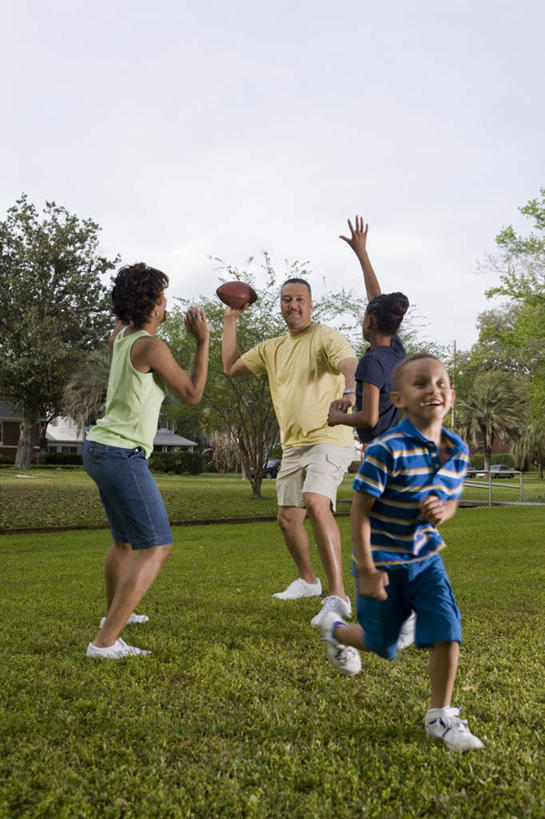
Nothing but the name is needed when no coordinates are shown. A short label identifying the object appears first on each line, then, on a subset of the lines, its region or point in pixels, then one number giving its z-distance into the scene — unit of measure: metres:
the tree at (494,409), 65.81
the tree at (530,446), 57.08
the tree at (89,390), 49.47
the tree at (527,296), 30.30
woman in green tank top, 3.90
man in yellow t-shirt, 5.19
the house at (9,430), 55.94
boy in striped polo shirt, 2.79
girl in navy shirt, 3.94
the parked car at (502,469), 62.17
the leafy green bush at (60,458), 49.74
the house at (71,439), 66.56
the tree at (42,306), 40.91
